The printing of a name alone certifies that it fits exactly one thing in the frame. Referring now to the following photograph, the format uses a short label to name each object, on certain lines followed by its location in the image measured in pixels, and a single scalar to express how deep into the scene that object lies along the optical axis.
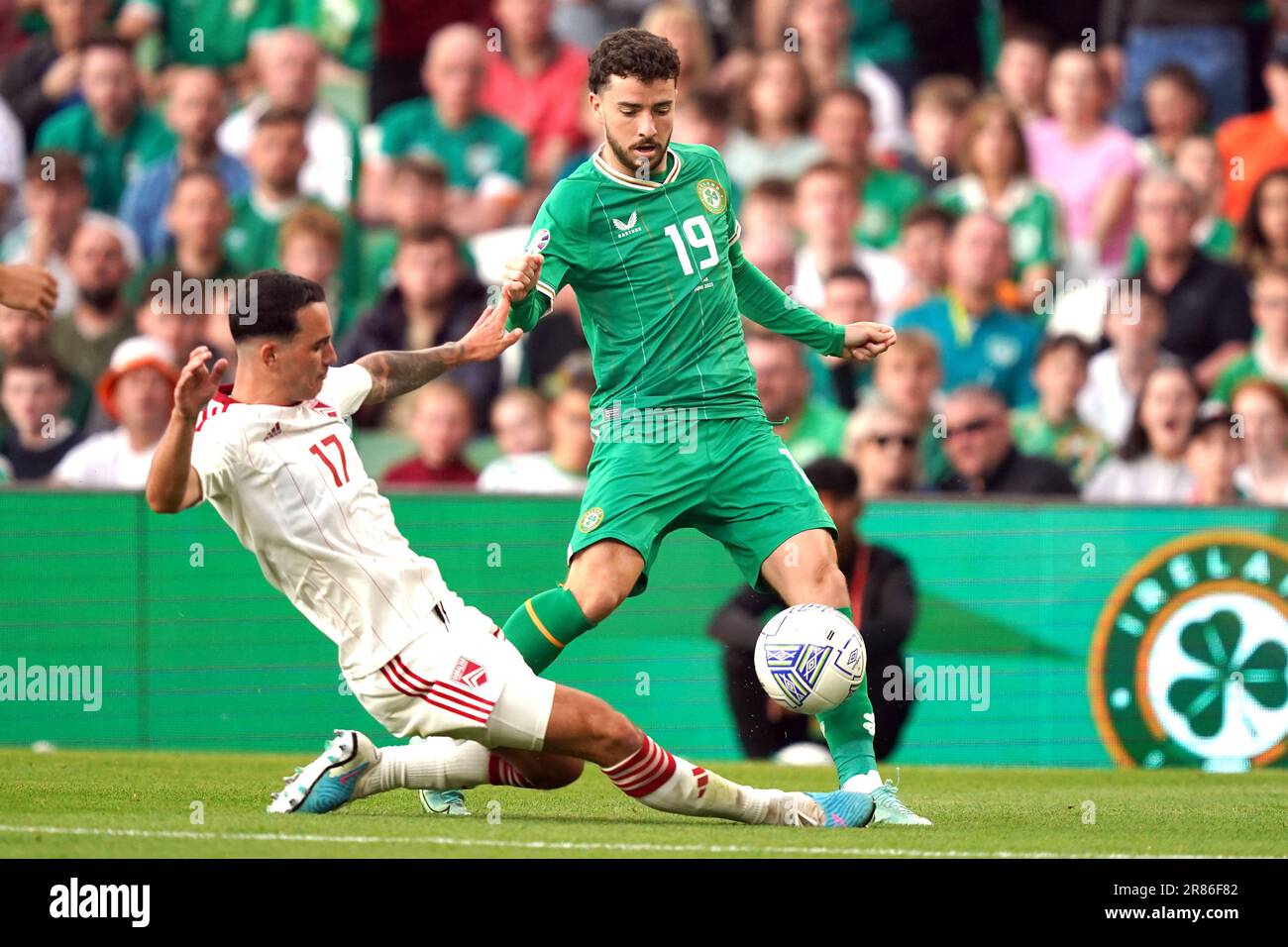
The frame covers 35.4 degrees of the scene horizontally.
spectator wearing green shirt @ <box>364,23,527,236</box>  13.88
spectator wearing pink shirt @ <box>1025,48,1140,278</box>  13.80
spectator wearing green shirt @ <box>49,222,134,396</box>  13.05
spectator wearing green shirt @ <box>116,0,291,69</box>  14.45
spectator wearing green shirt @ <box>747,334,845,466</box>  12.23
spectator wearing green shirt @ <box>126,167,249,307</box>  13.21
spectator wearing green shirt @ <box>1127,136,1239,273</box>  13.65
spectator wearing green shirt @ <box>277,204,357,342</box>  13.30
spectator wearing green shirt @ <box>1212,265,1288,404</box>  12.89
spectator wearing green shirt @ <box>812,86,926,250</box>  13.85
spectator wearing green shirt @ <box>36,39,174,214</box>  13.93
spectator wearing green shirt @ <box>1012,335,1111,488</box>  12.70
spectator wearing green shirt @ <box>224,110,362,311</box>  13.47
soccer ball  7.14
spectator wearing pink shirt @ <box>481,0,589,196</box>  14.18
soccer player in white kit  6.46
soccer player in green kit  7.43
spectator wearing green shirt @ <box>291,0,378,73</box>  14.45
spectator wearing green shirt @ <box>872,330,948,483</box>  12.48
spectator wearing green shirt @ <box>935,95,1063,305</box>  13.58
